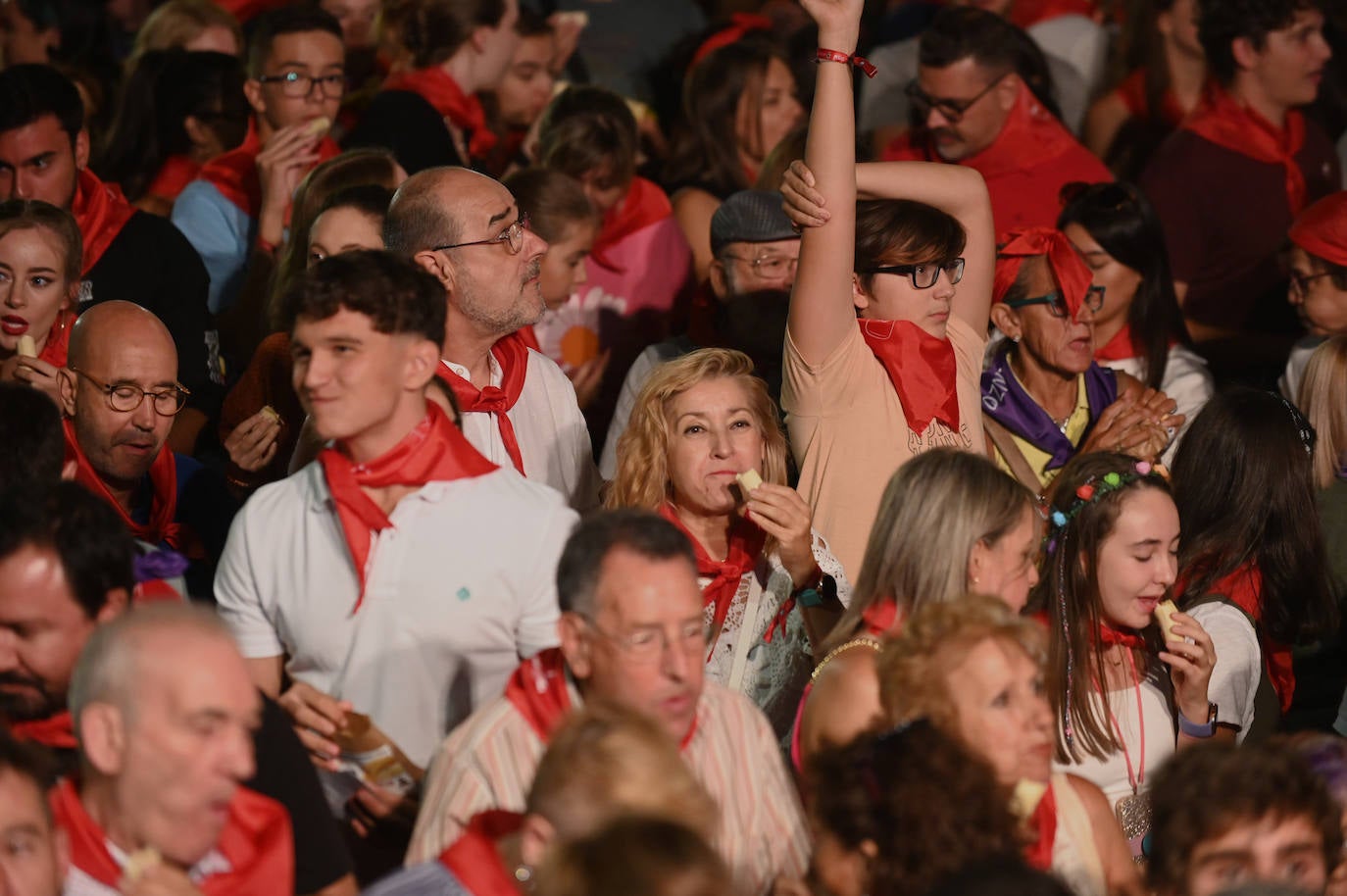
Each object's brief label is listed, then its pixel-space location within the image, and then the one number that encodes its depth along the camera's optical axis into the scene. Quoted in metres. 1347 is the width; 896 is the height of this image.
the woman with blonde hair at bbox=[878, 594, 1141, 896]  6.58
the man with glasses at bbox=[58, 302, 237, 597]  9.12
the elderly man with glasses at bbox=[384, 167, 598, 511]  9.08
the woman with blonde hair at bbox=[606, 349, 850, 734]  8.66
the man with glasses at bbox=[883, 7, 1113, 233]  12.70
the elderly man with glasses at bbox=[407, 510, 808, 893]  6.51
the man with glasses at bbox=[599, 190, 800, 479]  10.95
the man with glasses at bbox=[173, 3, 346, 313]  12.59
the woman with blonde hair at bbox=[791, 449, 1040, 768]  7.55
